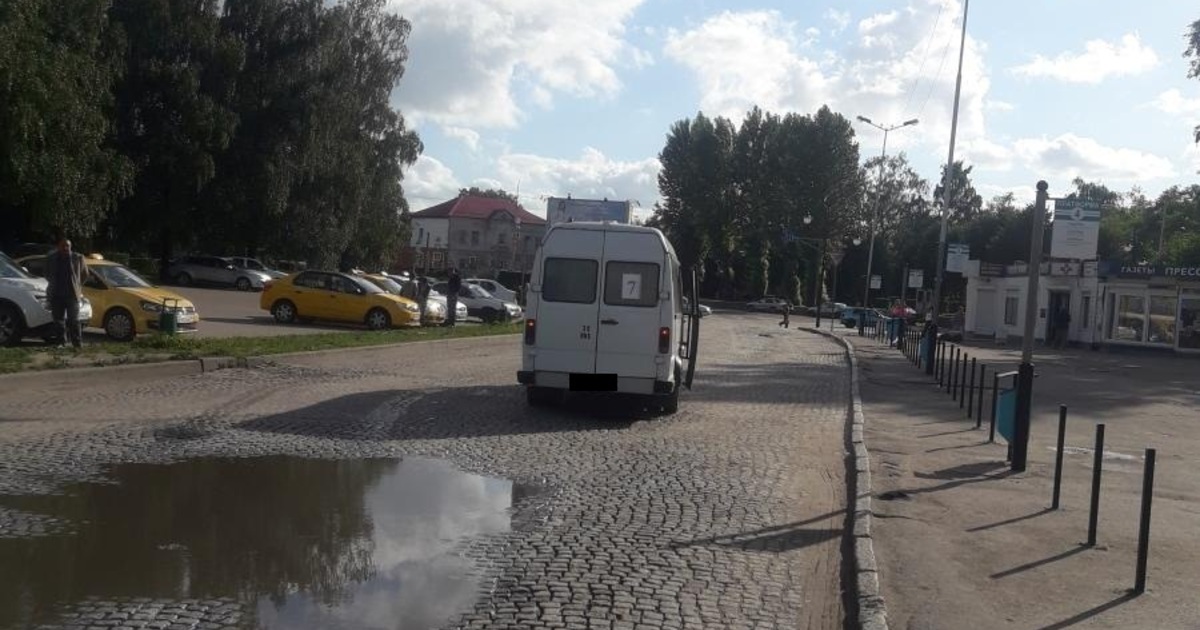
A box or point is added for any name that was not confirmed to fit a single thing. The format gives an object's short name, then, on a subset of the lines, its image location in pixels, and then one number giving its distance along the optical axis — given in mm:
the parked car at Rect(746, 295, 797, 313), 84125
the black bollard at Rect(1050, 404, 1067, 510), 9305
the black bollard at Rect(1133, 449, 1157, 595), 6697
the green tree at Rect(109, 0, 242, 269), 44531
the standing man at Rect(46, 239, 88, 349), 16281
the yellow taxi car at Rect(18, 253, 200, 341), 20125
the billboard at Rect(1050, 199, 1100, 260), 14273
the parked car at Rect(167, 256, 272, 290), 52812
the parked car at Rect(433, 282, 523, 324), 39438
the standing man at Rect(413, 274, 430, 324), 31516
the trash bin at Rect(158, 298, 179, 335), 19156
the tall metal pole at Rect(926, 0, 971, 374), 29122
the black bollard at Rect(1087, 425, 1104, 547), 7793
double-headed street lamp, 66325
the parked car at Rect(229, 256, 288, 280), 54594
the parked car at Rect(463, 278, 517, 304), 43094
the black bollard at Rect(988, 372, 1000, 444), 12766
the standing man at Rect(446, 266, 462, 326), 31625
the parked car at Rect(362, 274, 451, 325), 31594
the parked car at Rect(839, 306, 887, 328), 58319
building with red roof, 109125
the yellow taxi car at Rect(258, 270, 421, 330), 29203
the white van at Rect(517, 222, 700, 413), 13453
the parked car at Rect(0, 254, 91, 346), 17500
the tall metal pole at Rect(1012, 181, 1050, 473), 11164
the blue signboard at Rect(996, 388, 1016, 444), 11547
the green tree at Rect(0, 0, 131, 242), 31000
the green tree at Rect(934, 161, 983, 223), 111706
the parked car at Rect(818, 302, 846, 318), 78562
